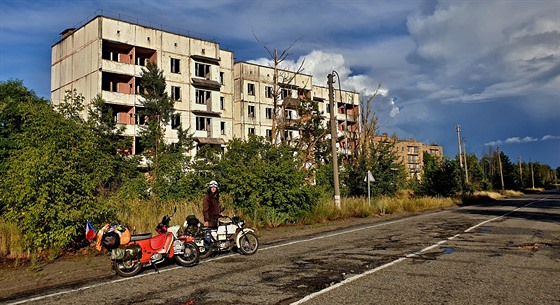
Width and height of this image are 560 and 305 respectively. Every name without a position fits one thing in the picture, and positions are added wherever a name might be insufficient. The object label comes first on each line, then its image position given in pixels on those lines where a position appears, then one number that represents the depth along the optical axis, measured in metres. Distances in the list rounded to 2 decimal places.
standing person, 10.61
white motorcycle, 10.26
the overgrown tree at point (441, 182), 42.69
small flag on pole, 8.63
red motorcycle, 8.41
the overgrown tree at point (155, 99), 39.72
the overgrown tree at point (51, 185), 10.77
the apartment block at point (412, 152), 143.12
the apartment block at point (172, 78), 40.22
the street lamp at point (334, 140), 22.90
